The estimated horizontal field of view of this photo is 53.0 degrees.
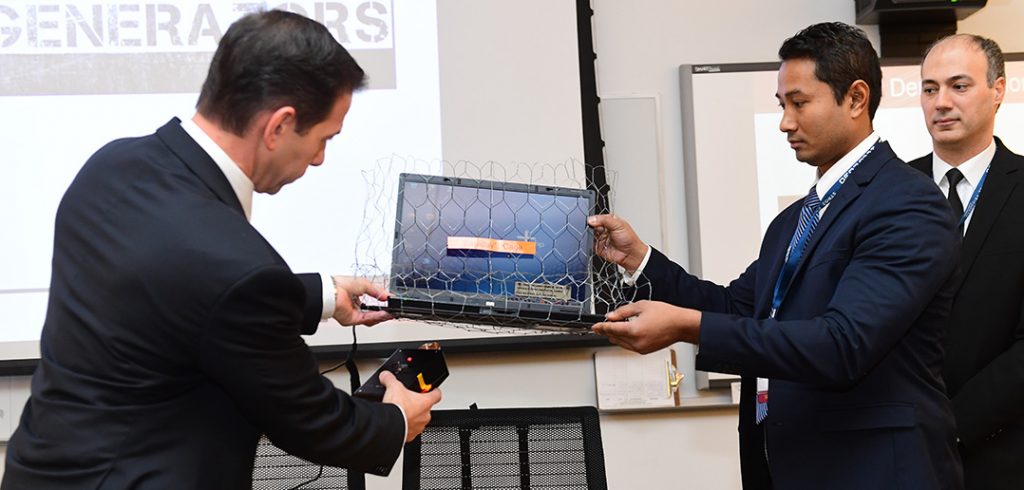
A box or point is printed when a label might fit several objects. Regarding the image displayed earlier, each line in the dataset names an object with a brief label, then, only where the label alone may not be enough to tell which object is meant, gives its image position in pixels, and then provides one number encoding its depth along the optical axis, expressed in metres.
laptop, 1.77
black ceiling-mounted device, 3.16
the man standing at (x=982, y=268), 2.23
